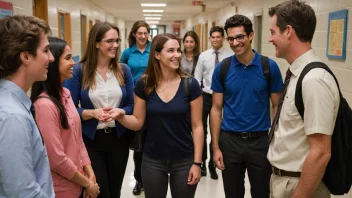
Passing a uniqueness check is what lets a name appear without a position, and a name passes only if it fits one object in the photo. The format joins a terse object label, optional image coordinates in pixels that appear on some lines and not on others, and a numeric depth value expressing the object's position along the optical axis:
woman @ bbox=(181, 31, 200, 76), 4.46
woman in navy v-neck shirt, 2.13
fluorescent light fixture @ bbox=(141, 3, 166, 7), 10.80
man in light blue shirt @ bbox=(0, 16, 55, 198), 1.13
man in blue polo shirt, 2.32
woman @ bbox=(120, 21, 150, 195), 3.76
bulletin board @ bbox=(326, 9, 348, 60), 3.13
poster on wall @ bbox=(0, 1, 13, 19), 3.20
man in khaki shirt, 1.48
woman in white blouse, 2.41
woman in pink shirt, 1.70
